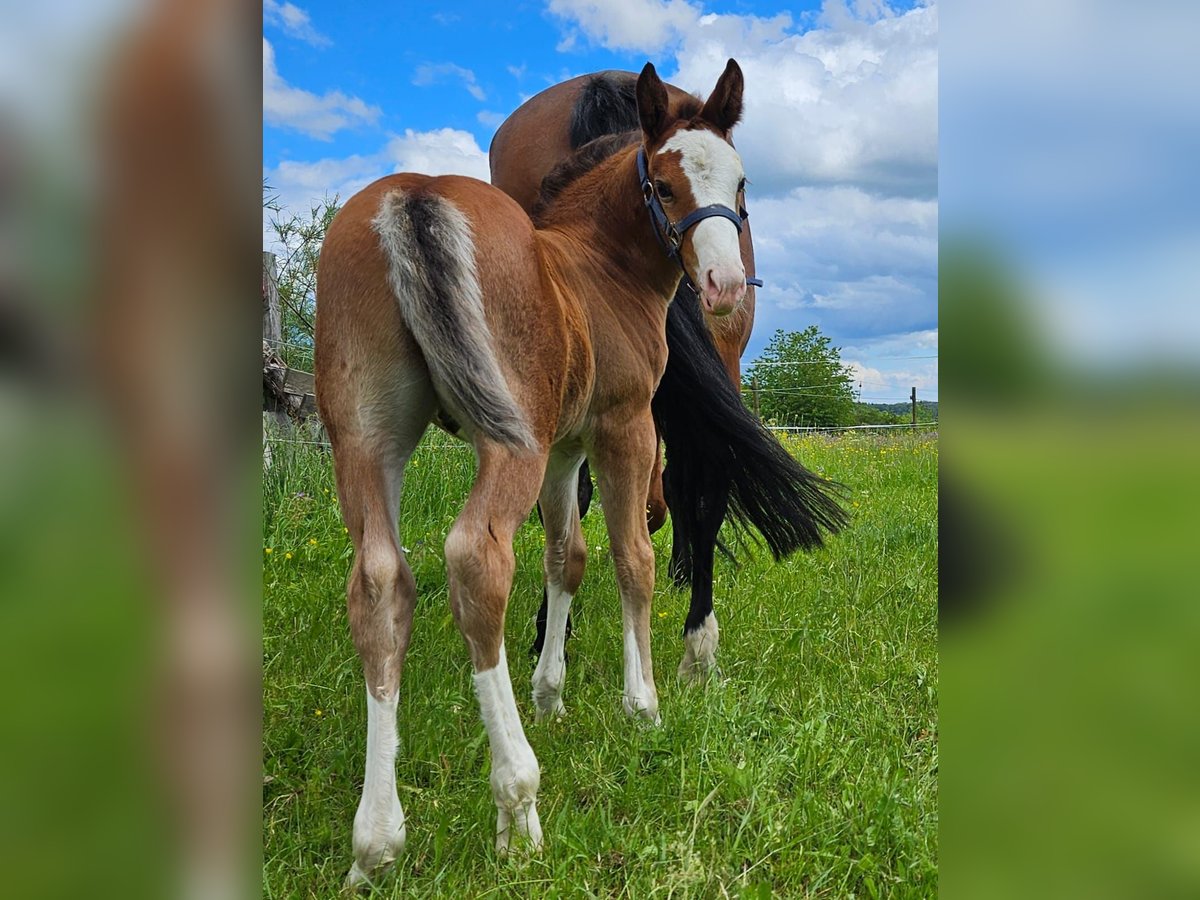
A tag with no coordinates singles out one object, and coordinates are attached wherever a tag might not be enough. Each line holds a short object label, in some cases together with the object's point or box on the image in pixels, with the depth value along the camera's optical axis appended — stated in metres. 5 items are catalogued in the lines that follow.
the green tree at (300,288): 6.01
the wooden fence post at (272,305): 5.62
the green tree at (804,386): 20.53
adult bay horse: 3.92
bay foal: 2.11
